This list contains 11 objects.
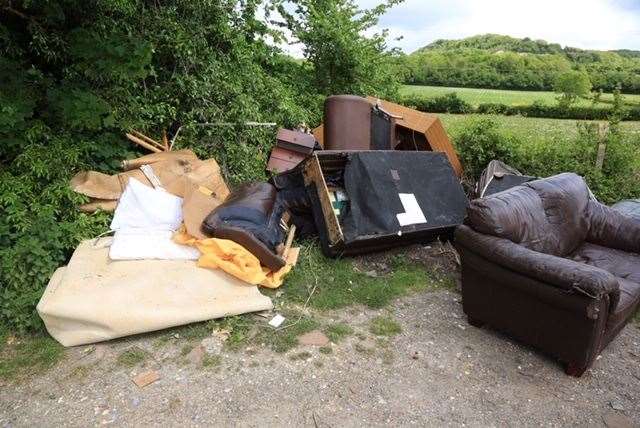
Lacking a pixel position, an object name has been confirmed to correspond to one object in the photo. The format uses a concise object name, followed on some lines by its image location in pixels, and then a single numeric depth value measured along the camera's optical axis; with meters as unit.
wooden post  5.62
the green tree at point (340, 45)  7.34
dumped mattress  3.06
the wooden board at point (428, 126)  5.63
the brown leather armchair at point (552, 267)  2.72
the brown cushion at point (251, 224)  3.64
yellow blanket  3.50
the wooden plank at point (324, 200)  4.07
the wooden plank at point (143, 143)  4.79
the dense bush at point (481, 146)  6.01
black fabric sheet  4.12
